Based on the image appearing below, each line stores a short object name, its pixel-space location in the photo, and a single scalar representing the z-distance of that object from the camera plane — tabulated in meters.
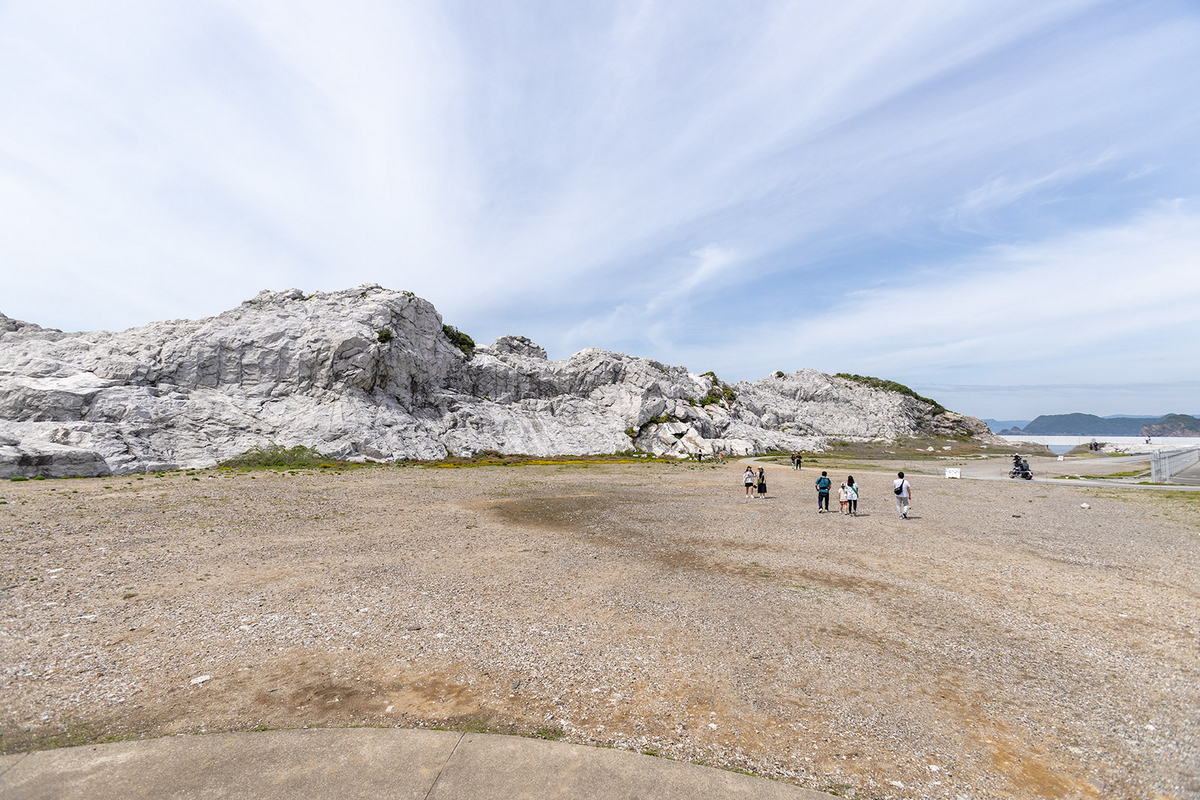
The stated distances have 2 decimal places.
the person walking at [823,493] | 25.86
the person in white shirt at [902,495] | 23.62
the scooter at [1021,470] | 42.56
